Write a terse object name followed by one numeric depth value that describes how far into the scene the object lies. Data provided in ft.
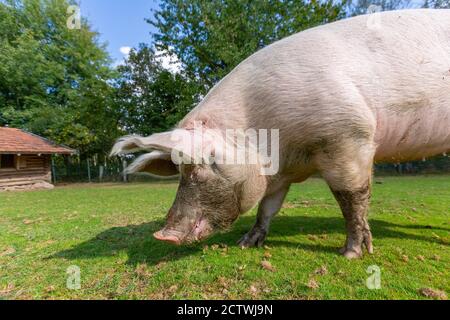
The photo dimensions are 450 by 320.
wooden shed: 59.67
